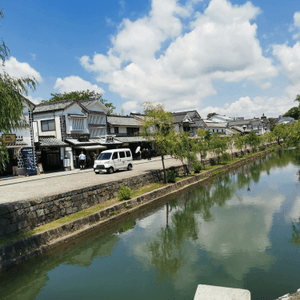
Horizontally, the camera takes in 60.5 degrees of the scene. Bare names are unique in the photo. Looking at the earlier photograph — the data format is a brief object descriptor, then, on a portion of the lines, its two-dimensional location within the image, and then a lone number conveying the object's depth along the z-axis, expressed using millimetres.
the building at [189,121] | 52188
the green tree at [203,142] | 27847
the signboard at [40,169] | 25642
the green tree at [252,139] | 46375
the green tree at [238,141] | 40719
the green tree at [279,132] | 61038
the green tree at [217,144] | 31400
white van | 22578
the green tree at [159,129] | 20344
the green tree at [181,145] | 21234
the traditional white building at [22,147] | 23673
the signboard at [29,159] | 24391
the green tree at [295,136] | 15180
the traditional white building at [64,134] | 29047
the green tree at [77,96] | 49281
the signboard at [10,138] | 22516
